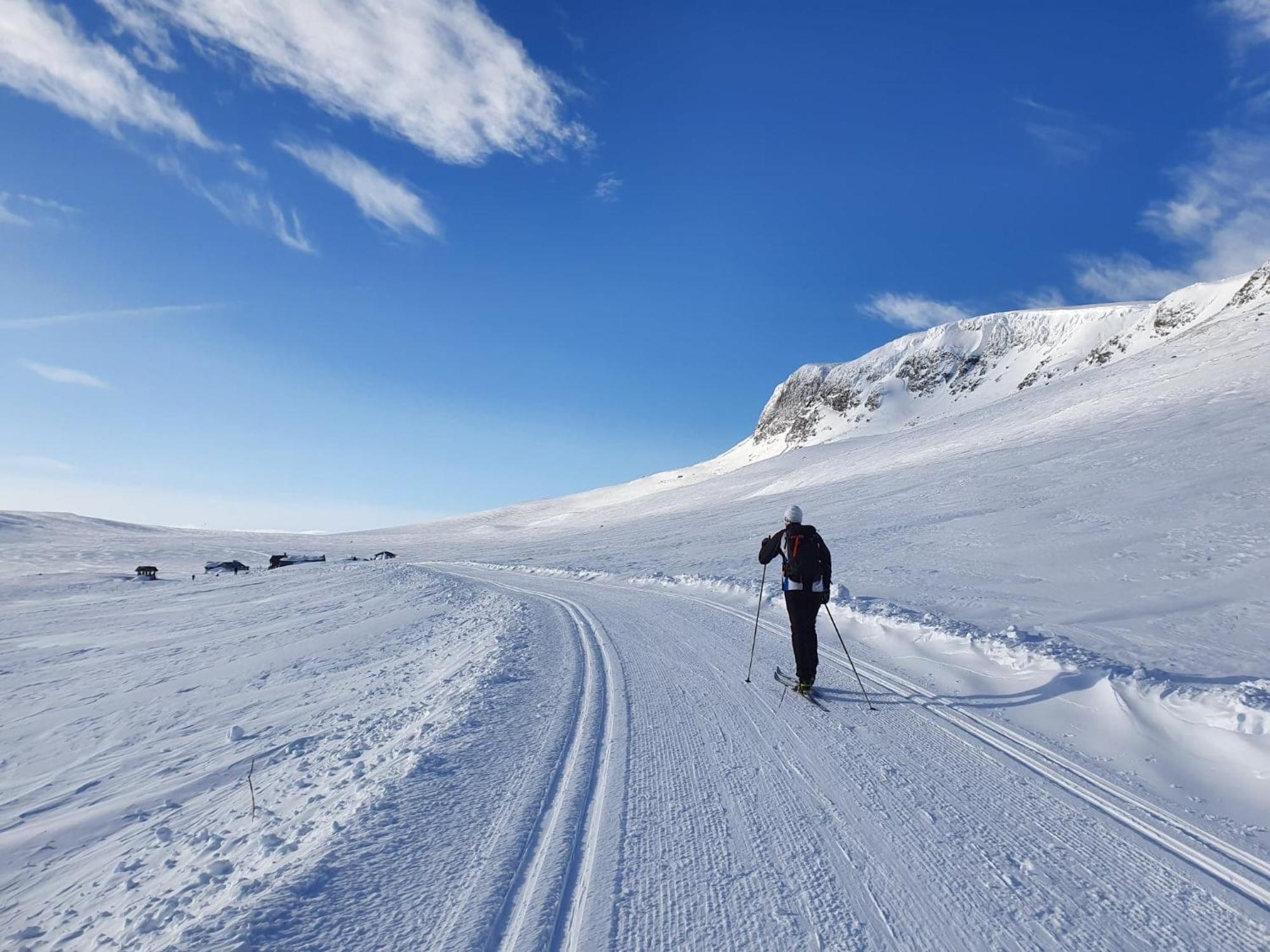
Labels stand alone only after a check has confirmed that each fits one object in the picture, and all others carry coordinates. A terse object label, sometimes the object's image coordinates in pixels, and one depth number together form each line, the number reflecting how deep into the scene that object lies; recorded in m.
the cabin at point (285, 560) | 42.06
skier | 6.81
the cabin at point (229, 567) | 41.88
